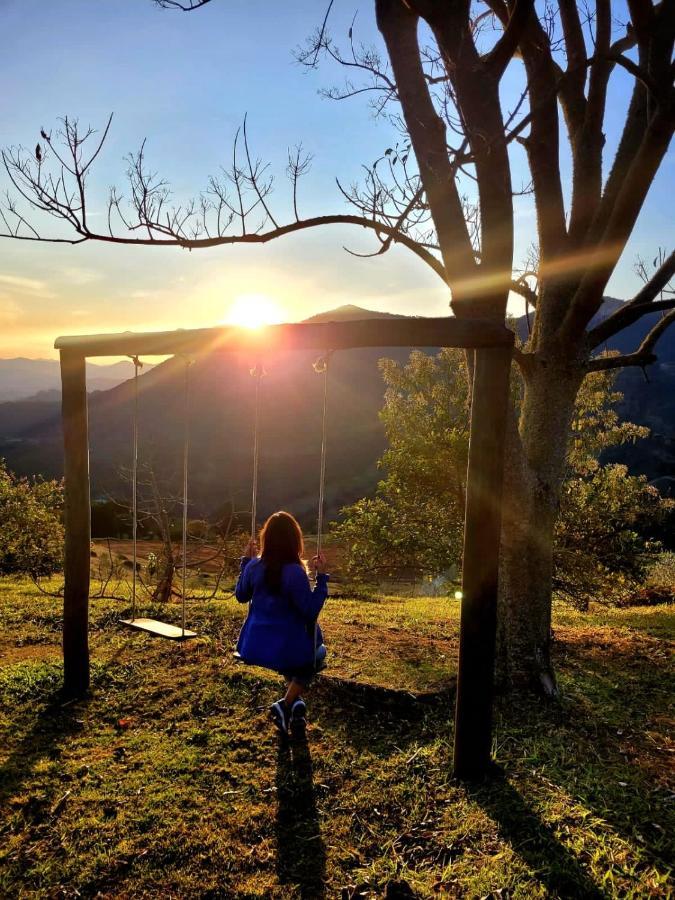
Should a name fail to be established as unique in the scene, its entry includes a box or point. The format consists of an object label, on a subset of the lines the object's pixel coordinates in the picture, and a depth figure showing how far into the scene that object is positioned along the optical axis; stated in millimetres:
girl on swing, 4109
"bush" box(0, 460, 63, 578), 14195
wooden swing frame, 3781
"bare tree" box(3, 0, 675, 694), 4375
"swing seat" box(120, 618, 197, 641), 5289
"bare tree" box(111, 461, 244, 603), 10266
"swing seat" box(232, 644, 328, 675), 4289
